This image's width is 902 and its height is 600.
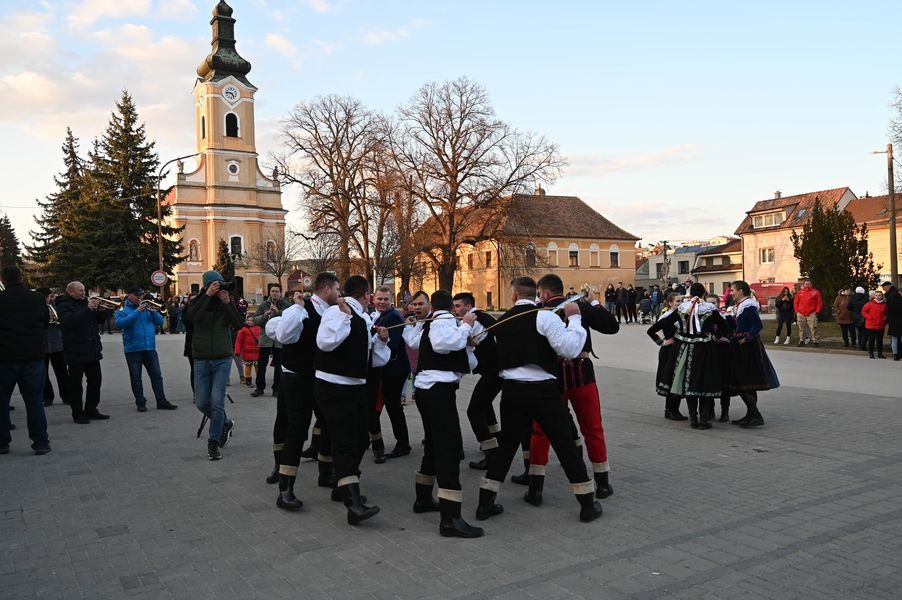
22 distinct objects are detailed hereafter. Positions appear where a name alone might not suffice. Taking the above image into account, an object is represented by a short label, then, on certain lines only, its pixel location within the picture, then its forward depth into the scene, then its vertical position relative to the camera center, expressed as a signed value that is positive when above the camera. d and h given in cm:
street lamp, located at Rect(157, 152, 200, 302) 3823 +412
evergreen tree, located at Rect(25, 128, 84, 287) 5016 +628
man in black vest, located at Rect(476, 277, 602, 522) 586 -75
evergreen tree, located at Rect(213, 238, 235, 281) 6694 +357
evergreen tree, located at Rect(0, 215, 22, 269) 7201 +678
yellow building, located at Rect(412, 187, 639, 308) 7275 +372
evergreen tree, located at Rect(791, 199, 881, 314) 3081 +119
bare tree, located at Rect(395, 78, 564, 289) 4850 +824
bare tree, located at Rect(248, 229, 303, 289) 6862 +419
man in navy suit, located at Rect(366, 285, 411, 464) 832 -100
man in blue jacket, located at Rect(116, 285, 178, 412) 1170 -61
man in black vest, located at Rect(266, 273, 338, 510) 623 -57
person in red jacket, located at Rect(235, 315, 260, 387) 1453 -84
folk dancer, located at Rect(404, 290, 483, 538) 564 -77
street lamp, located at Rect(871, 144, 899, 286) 2978 +292
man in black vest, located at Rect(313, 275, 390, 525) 580 -69
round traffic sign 3180 +109
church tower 7181 +1202
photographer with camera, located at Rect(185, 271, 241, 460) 841 -51
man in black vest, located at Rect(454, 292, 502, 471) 724 -96
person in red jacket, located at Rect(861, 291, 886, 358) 1916 -93
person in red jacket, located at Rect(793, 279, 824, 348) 2197 -65
